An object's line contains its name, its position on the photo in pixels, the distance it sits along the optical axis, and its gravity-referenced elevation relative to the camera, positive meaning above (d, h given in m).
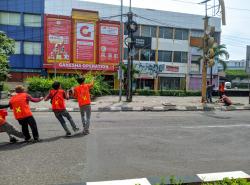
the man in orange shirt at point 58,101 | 9.68 -0.60
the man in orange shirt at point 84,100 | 9.95 -0.59
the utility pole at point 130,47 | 23.08 +2.07
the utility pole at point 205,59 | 22.19 +1.30
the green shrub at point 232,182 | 3.74 -1.08
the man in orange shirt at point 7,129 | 8.42 -1.18
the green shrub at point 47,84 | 26.03 -0.39
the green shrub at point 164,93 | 33.44 -1.25
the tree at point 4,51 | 26.79 +2.07
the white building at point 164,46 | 46.53 +4.66
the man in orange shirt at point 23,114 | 8.63 -0.85
